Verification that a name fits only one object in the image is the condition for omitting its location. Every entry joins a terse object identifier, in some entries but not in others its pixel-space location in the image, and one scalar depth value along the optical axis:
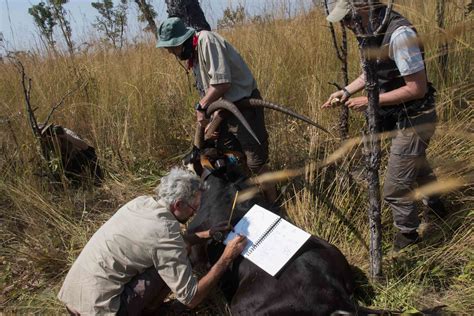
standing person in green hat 3.49
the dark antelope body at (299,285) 2.37
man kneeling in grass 2.60
